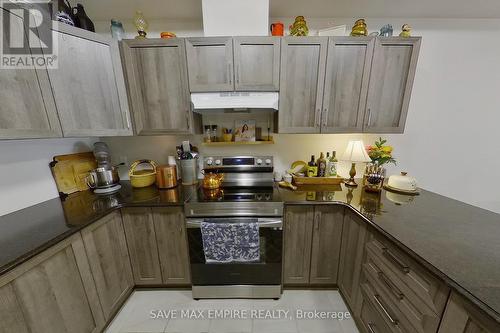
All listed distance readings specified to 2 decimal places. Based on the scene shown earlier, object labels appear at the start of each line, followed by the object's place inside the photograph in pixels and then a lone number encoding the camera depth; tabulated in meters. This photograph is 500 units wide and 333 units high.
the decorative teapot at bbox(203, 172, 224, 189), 1.70
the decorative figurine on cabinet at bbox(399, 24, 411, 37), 1.48
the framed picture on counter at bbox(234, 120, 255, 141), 1.92
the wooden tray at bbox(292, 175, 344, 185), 1.85
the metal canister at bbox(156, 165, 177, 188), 1.74
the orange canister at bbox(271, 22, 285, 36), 1.51
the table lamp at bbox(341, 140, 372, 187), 1.70
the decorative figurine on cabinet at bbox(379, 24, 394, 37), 1.48
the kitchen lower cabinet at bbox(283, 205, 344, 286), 1.48
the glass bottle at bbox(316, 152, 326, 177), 1.87
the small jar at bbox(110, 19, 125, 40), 1.51
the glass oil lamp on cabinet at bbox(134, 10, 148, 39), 1.53
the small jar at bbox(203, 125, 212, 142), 1.88
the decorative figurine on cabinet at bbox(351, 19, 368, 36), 1.47
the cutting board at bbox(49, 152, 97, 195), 1.55
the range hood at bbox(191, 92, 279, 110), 1.50
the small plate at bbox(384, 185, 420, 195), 1.58
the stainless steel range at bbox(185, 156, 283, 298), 1.42
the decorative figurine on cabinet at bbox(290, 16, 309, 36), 1.49
